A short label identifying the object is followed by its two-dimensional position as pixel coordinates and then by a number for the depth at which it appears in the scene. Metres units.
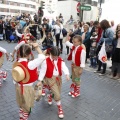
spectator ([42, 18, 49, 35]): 8.34
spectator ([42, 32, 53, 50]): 6.98
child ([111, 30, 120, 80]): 4.72
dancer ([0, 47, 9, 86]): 3.54
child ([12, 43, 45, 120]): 2.26
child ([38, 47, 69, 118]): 2.76
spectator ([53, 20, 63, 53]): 7.69
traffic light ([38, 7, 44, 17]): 13.42
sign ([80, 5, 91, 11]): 9.38
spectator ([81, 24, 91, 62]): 5.71
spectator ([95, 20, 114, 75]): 4.90
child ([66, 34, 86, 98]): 3.35
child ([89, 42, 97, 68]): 5.59
